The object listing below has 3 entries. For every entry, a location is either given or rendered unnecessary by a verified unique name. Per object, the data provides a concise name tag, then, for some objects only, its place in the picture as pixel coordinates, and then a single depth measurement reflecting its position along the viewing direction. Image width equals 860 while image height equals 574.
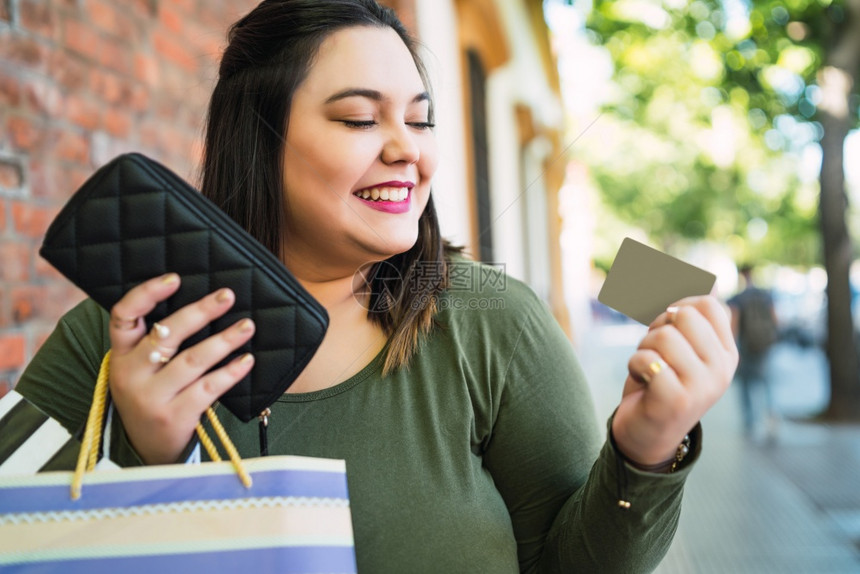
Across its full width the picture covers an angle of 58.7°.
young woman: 1.11
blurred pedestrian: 7.14
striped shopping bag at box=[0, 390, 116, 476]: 0.88
